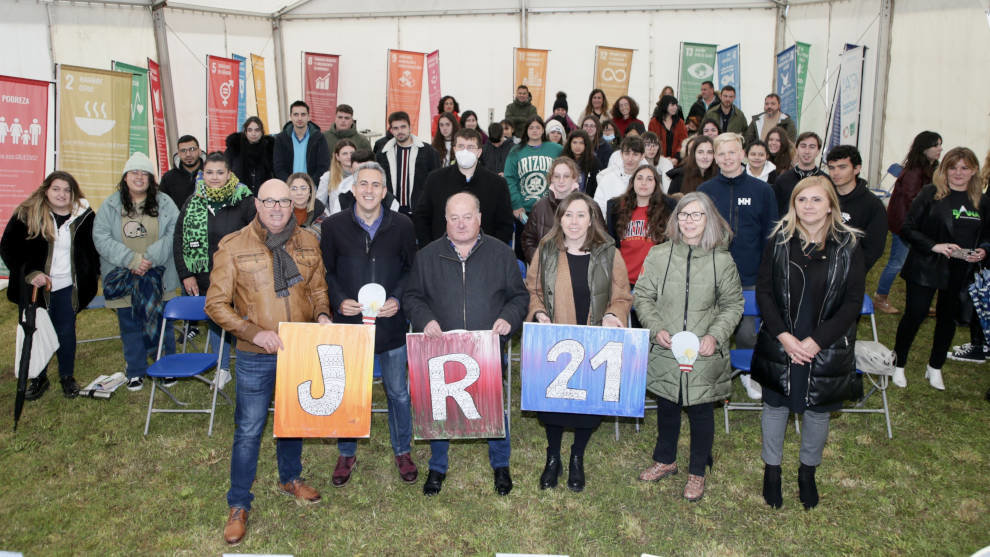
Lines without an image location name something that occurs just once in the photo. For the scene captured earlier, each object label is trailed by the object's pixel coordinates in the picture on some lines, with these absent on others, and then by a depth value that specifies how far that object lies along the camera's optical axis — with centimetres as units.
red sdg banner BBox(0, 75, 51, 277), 745
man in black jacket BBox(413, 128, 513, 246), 528
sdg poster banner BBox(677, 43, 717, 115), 1449
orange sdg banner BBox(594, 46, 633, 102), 1444
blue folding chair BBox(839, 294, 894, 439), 479
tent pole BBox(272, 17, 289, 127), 1530
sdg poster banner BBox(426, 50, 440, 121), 1457
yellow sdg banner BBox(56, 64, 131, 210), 802
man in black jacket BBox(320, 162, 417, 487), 379
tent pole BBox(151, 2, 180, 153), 1165
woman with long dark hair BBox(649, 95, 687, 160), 1045
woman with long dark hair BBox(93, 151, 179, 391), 547
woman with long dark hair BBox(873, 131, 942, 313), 667
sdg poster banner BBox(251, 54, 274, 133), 1452
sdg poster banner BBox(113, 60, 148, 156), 983
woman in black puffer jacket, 359
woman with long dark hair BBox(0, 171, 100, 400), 517
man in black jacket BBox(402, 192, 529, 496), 372
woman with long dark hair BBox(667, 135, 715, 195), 577
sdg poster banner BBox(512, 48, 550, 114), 1438
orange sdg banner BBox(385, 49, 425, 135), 1410
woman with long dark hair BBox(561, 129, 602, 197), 715
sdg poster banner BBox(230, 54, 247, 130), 1391
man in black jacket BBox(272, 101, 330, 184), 824
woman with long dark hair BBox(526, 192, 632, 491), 387
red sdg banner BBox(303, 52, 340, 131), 1461
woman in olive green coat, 376
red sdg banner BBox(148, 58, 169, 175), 1169
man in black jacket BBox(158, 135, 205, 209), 682
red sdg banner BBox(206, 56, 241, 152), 1262
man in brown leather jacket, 343
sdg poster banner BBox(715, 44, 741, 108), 1431
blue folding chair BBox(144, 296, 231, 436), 486
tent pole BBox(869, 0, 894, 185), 1227
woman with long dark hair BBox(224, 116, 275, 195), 845
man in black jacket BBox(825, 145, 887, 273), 490
